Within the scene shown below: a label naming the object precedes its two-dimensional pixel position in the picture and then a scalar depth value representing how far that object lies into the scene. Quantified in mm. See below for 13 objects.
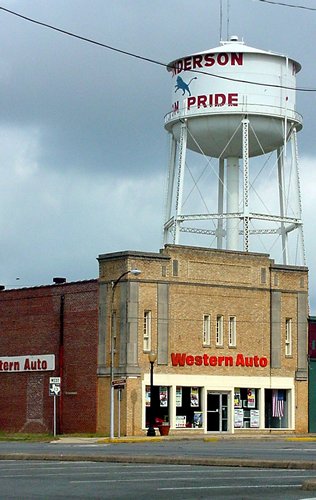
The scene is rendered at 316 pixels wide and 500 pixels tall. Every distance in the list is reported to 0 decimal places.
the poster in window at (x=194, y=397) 61688
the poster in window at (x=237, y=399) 63434
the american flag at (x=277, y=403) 64906
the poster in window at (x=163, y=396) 60250
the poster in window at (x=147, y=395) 59406
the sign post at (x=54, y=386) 57750
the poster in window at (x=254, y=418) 63656
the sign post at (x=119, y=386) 56438
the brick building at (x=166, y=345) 59562
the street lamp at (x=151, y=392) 56375
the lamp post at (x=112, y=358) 56281
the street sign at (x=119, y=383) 56344
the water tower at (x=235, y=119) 61125
